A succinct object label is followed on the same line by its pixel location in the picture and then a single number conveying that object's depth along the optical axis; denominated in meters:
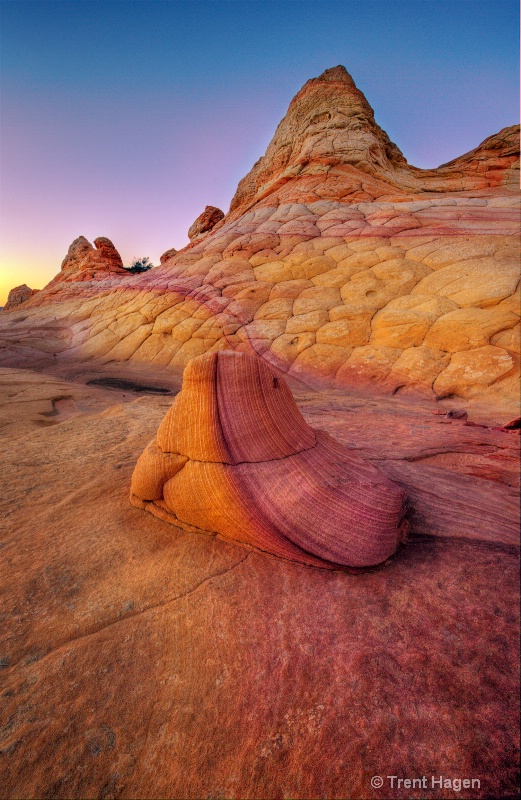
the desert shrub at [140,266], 30.04
